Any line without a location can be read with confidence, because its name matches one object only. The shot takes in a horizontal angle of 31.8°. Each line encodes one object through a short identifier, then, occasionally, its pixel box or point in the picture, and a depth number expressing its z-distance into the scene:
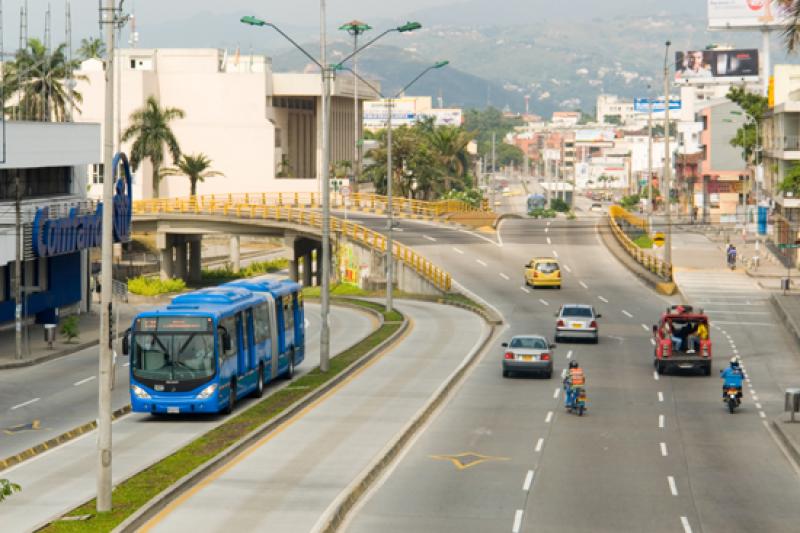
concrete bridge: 86.88
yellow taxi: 81.38
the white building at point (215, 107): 128.75
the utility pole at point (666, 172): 78.01
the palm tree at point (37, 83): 92.56
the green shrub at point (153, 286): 93.69
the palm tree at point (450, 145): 155.62
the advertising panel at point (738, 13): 163.00
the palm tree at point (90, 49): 138.04
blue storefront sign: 59.77
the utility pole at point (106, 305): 24.05
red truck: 48.41
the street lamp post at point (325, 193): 45.88
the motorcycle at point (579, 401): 39.06
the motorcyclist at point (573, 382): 38.88
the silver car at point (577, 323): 58.62
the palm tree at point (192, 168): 121.62
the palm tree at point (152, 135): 120.00
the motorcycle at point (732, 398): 40.03
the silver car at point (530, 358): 47.34
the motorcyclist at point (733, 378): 40.06
